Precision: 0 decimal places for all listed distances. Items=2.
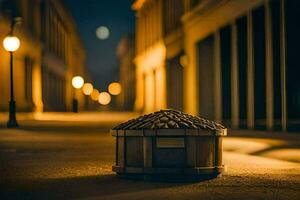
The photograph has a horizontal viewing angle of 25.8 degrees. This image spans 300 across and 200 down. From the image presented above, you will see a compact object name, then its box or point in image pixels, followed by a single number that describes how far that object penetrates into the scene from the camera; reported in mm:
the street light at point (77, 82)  51219
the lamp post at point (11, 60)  25344
